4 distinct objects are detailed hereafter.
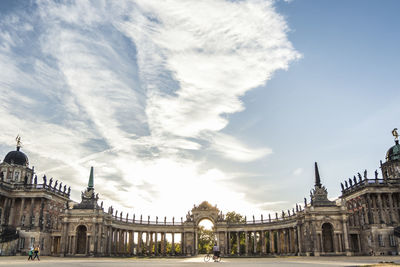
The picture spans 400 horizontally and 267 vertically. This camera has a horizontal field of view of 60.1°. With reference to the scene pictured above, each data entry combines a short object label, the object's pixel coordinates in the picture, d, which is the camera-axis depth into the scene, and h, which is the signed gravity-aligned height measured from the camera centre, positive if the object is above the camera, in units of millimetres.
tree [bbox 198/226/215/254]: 124706 -3177
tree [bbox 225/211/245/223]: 112500 +3993
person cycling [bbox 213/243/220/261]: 43906 -2605
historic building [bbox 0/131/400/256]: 66438 +1525
